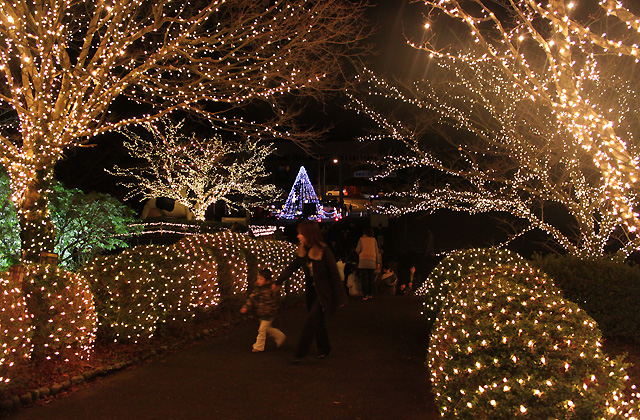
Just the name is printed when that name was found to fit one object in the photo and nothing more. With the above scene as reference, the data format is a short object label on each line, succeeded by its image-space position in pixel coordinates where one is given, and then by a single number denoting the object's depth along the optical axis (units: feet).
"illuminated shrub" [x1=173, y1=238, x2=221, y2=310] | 28.02
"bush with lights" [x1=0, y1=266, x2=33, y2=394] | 17.07
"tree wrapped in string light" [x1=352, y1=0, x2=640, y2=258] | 33.96
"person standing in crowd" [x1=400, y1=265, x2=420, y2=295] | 51.12
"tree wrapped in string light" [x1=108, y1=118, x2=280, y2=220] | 86.07
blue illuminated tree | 154.51
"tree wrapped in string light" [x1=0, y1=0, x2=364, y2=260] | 31.73
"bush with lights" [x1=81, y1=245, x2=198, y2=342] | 22.93
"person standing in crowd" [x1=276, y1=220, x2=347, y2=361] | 22.03
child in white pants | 23.56
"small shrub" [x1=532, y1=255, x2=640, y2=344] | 25.20
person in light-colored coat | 39.42
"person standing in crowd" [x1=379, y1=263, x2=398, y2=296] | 46.65
